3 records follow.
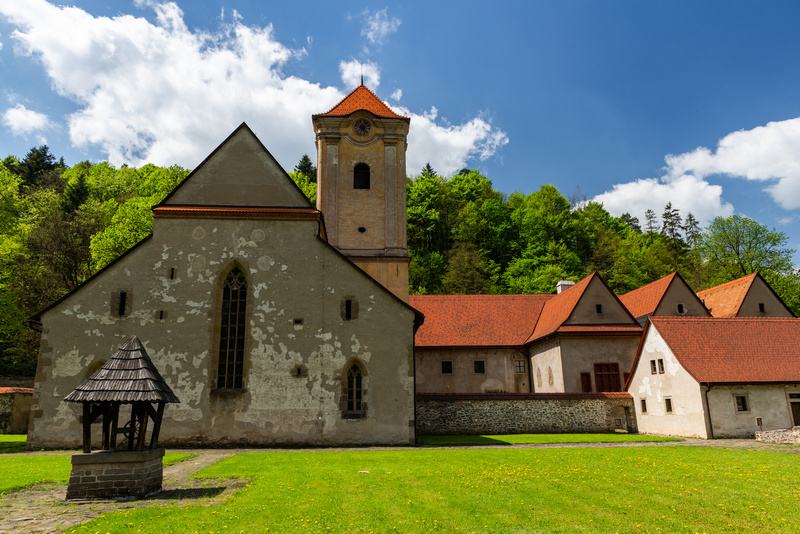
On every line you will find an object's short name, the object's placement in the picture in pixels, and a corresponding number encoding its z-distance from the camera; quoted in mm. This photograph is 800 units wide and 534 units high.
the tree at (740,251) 49062
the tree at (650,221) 84775
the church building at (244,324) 19656
